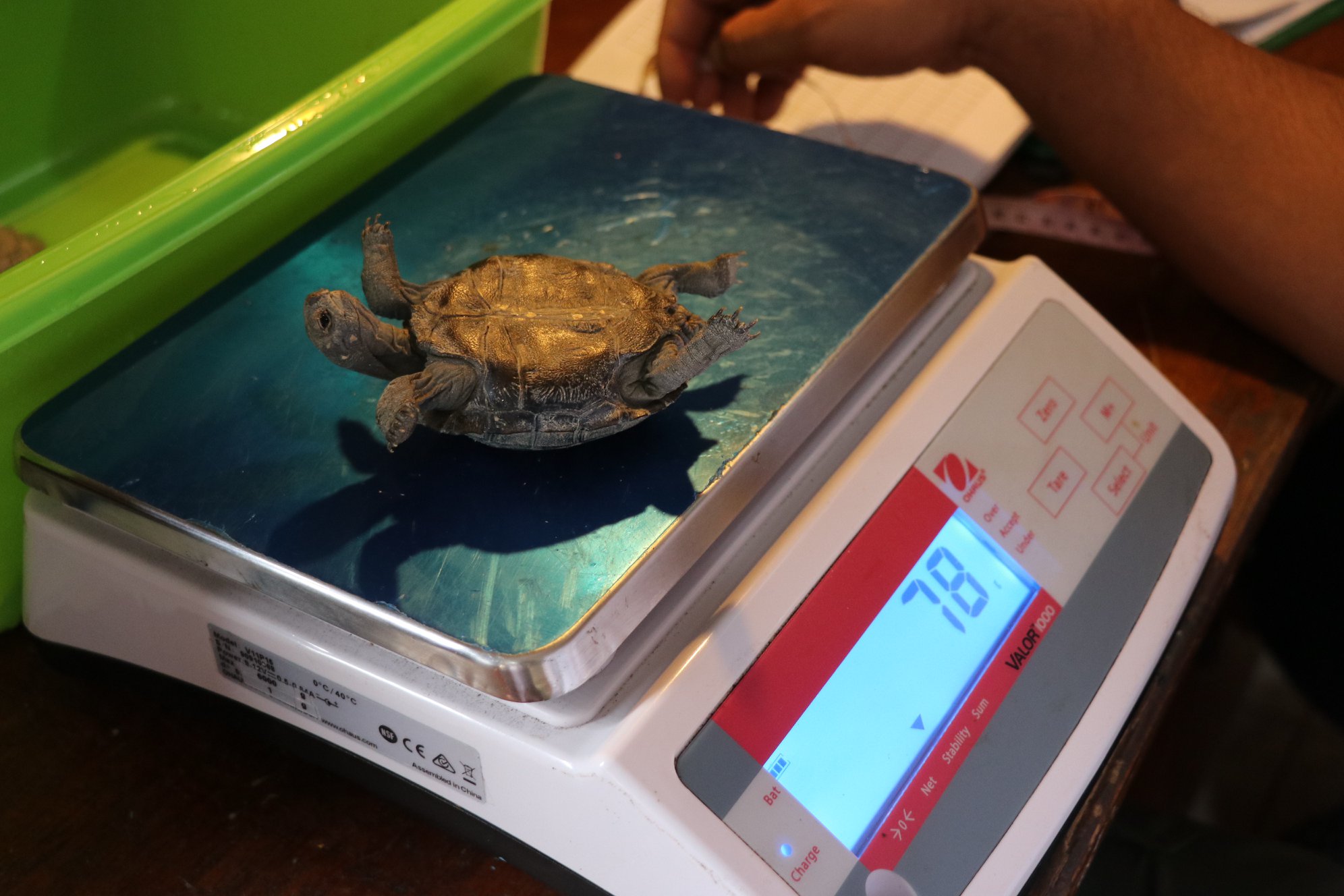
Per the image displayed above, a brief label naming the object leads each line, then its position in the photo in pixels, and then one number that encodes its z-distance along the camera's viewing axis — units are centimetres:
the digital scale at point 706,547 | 55
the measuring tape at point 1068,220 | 111
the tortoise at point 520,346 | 55
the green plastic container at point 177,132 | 63
